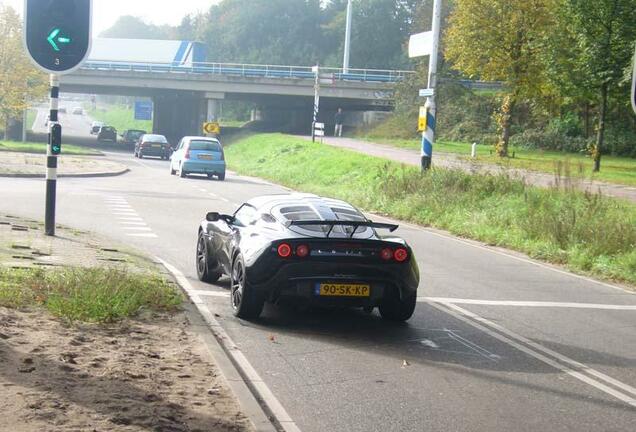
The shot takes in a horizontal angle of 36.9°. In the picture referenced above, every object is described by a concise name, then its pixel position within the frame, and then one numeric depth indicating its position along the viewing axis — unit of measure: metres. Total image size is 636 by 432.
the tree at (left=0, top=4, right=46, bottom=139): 57.66
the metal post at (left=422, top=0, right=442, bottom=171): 27.06
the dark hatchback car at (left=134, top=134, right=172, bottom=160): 57.25
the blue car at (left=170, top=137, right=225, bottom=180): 38.50
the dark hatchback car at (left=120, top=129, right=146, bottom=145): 79.44
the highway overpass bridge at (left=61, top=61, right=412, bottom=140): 73.50
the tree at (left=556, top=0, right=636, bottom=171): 36.47
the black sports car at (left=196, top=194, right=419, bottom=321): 9.46
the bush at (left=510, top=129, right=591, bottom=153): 55.59
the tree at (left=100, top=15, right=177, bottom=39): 191.01
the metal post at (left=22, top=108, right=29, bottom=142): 69.01
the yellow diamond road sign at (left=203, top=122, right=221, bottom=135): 60.22
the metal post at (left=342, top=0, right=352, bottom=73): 76.79
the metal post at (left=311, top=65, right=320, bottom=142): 48.11
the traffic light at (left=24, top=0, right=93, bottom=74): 12.75
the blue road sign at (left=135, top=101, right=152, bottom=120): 100.69
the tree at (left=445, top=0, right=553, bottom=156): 48.00
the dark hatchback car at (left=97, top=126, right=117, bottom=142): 81.44
